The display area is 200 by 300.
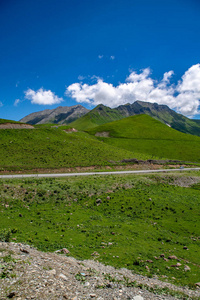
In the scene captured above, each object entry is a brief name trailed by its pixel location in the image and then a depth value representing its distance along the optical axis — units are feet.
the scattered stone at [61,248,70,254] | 46.14
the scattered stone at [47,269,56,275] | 33.80
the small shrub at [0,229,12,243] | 46.35
